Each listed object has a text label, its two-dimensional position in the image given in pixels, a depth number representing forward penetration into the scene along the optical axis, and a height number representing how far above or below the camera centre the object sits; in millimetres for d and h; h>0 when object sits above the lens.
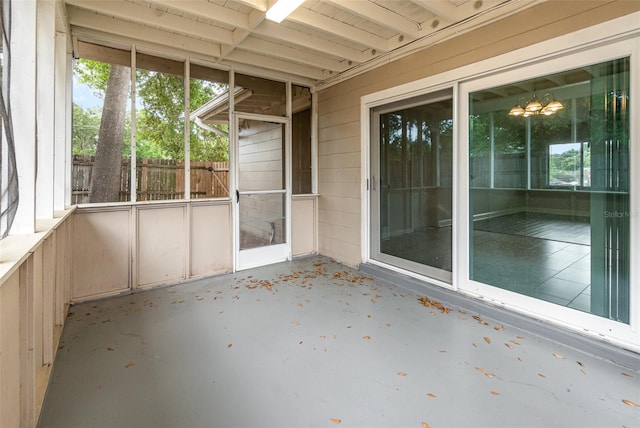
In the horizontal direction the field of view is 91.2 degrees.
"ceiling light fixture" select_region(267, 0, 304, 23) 2746 +1880
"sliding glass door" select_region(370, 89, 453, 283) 3580 +406
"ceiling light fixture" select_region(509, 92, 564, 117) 2660 +964
